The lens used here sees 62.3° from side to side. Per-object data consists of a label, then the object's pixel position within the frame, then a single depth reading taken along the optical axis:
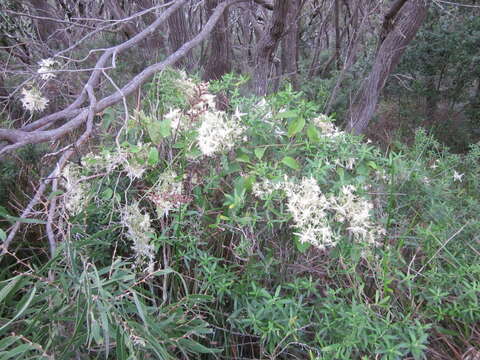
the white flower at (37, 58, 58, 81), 2.10
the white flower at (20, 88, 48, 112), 2.00
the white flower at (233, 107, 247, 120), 1.63
